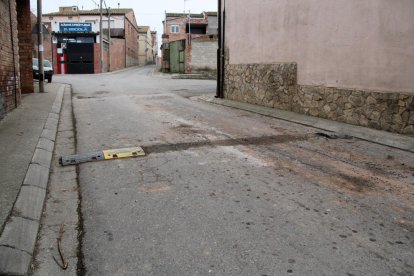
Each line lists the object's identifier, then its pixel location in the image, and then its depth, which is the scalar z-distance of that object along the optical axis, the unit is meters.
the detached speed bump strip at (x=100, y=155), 5.81
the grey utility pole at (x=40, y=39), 16.38
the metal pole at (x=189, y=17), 57.01
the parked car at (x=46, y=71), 25.25
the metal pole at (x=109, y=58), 45.00
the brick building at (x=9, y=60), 9.23
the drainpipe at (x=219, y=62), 15.38
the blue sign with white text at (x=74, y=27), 46.14
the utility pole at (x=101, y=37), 41.64
